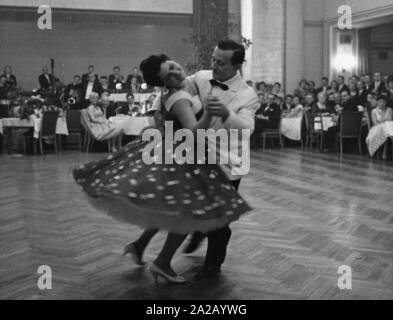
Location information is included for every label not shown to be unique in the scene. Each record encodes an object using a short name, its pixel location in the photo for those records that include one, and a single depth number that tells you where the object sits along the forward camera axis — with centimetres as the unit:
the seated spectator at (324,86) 1254
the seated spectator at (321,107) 1114
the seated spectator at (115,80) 1300
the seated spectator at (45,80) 1388
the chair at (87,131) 1012
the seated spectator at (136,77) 1294
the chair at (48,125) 980
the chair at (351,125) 997
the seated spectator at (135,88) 1177
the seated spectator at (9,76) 1297
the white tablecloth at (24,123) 992
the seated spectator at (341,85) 1196
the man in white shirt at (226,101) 304
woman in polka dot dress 269
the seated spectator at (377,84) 1142
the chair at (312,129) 1084
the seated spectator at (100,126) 1011
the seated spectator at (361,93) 1098
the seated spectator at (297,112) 1170
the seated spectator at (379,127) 905
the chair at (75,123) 1074
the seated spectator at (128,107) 1082
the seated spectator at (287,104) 1216
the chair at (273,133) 1120
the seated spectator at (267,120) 1119
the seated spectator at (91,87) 1256
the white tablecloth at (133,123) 1030
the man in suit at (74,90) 1253
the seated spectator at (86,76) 1292
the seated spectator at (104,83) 1258
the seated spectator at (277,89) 1262
